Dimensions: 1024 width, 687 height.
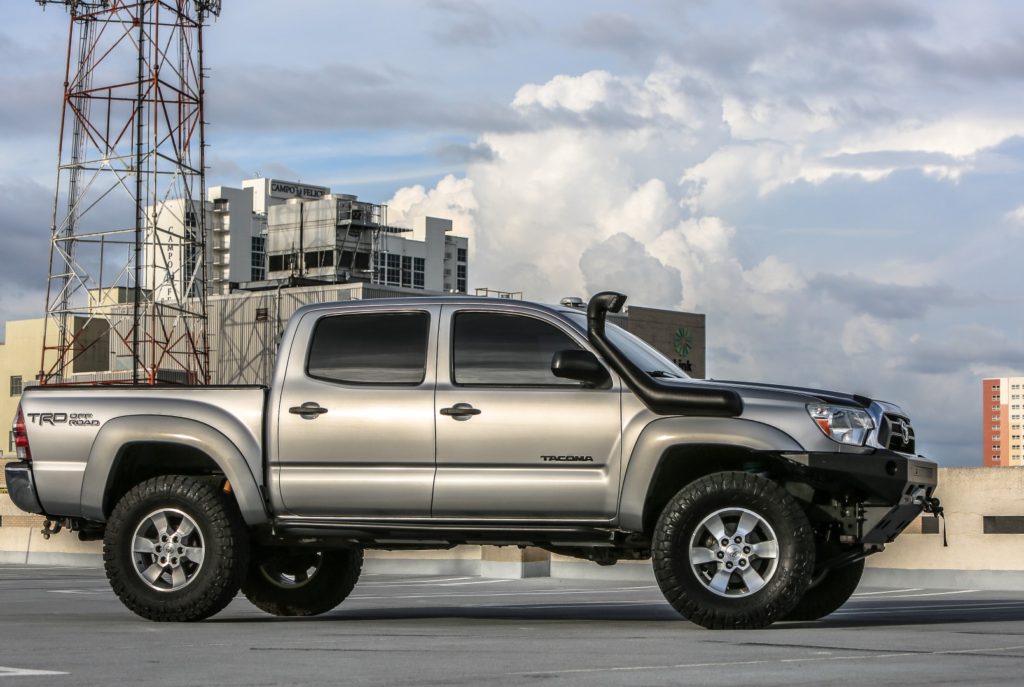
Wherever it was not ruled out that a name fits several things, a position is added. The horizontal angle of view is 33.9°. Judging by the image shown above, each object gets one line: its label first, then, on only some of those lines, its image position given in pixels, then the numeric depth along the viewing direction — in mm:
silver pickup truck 10016
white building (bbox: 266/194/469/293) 99438
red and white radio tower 73188
